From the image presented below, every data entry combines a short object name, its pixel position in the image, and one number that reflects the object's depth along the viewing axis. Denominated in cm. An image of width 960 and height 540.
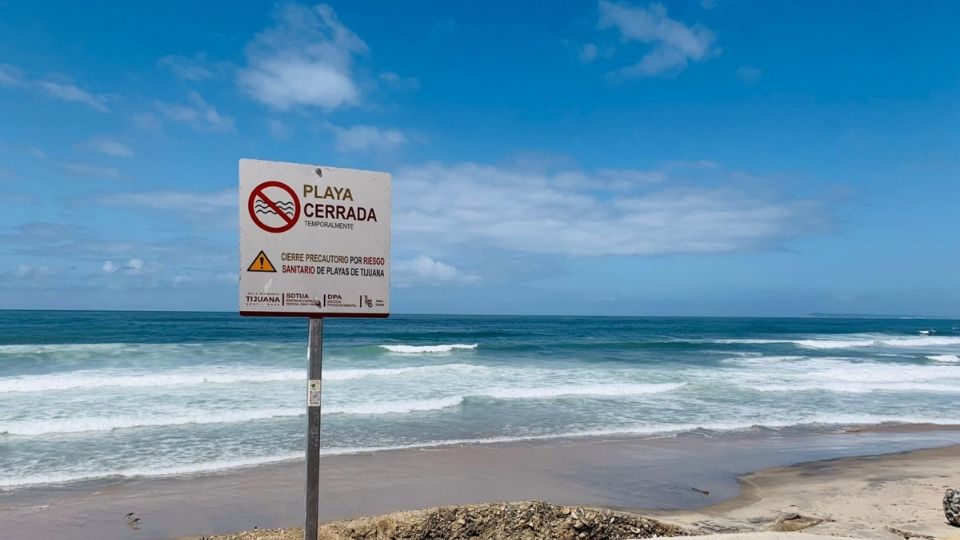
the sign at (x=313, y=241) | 330
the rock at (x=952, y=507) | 674
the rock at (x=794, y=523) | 680
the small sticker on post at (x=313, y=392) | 352
